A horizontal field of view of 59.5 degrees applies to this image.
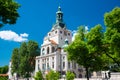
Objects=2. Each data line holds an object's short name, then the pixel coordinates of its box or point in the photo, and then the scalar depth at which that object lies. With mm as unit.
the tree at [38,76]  23901
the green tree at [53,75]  22461
